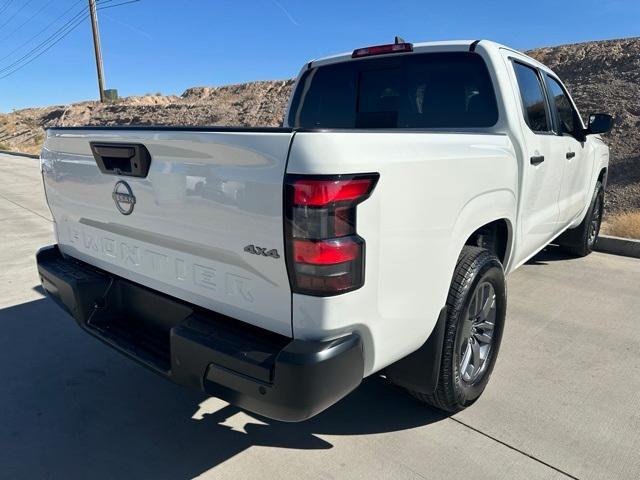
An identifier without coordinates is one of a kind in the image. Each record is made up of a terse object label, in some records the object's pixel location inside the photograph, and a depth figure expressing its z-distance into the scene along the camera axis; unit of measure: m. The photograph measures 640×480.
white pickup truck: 1.74
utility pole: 29.85
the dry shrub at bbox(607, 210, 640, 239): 6.46
